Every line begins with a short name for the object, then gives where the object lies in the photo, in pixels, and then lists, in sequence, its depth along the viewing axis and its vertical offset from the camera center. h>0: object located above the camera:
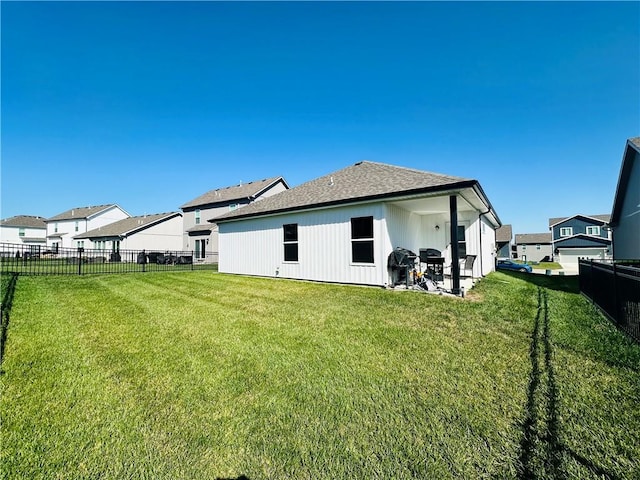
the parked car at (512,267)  21.44 -1.84
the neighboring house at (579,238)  37.53 +0.70
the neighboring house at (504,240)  39.17 +0.59
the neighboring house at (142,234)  29.55 +1.68
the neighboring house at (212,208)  24.95 +4.01
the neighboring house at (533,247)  49.38 -0.59
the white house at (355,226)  8.59 +0.83
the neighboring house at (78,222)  37.38 +4.02
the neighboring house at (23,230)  43.59 +3.36
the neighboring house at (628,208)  13.04 +1.87
